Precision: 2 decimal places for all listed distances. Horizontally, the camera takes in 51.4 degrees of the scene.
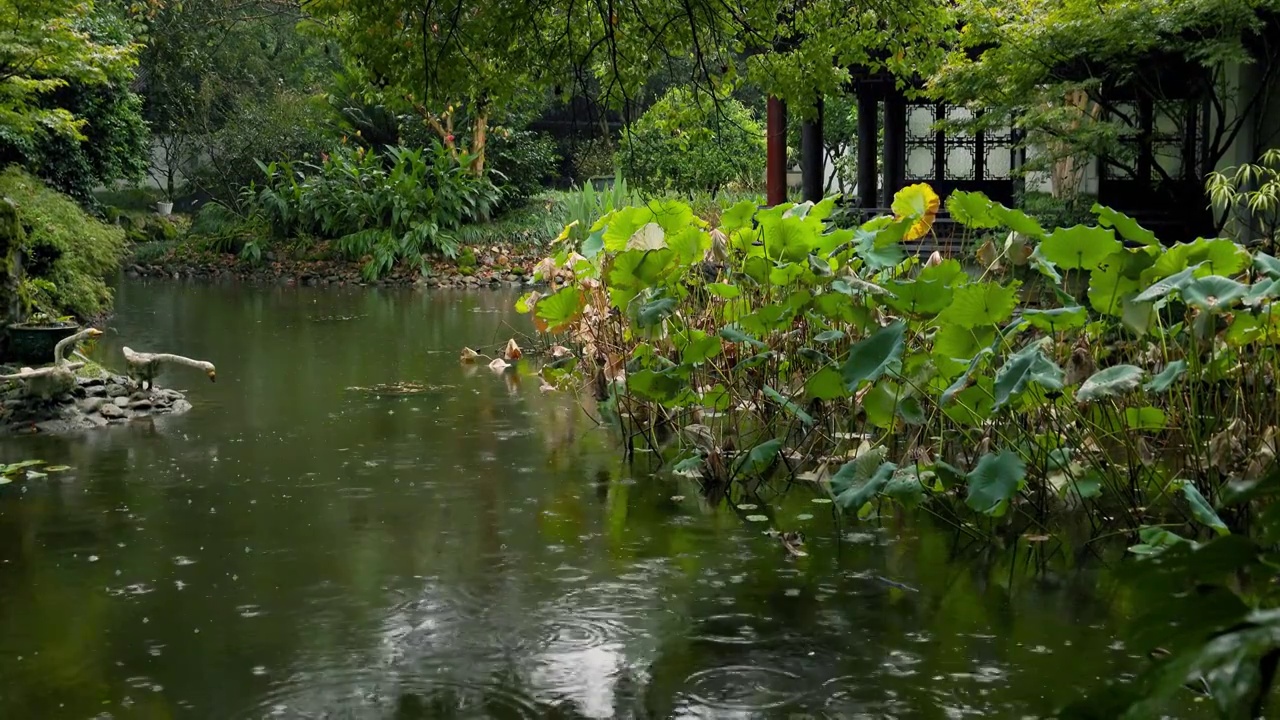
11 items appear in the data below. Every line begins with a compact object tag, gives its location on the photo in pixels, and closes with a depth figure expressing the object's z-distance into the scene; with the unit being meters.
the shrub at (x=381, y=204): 22.78
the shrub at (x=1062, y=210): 13.90
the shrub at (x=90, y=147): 19.42
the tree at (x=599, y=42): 6.86
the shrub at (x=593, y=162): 29.56
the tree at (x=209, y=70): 26.75
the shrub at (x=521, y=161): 25.30
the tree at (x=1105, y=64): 10.75
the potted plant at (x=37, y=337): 9.82
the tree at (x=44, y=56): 12.80
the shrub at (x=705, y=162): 27.38
